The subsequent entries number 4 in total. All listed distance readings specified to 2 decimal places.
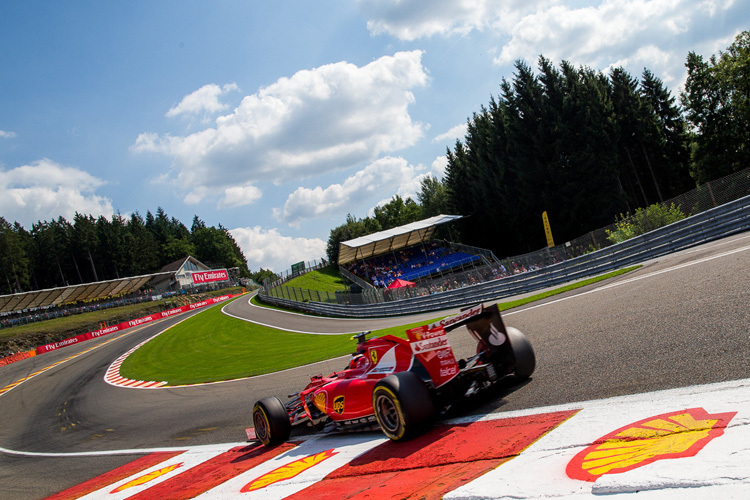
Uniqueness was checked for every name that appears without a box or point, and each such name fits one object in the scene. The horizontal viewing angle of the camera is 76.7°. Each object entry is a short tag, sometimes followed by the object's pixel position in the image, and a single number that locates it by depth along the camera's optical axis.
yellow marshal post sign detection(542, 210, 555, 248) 32.28
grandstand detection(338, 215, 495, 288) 48.88
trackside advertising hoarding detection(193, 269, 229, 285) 83.94
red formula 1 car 5.21
